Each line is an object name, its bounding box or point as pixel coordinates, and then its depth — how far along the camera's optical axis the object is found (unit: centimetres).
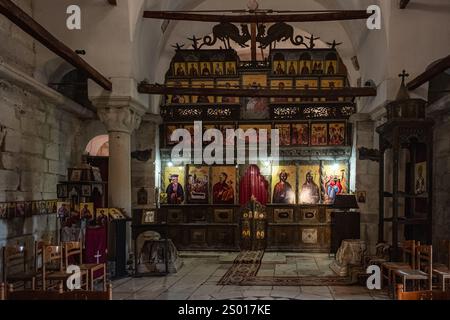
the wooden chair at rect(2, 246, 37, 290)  552
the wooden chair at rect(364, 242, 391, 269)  757
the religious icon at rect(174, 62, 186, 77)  1240
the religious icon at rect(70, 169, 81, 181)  800
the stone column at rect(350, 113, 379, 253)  1031
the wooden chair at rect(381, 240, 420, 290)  632
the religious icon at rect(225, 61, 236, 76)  1241
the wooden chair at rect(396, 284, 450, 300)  313
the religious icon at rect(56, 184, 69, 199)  802
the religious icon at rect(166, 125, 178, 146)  1244
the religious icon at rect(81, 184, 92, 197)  804
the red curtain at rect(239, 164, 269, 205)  1231
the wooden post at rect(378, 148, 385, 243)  819
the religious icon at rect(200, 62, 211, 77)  1242
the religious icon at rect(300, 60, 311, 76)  1234
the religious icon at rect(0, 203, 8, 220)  684
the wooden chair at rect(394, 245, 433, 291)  558
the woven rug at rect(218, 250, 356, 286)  758
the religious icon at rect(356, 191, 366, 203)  1055
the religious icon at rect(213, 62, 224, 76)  1242
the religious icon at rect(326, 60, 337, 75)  1227
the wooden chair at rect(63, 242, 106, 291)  611
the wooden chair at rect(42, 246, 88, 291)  581
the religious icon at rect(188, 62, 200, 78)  1241
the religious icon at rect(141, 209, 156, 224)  822
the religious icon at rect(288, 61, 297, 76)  1238
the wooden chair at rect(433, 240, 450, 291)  557
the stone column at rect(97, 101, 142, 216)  879
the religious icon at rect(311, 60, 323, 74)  1231
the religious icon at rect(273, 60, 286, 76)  1241
